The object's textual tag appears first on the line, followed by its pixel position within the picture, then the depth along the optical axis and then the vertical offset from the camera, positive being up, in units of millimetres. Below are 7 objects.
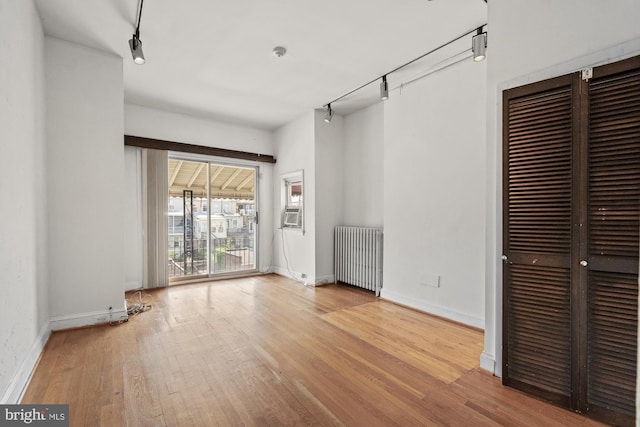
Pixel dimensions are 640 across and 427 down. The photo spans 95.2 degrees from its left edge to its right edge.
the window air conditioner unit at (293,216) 5262 -90
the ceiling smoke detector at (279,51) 3010 +1678
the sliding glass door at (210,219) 5151 -131
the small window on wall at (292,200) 5238 +216
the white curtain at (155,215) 4648 -50
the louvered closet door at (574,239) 1595 -177
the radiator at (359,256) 4266 -715
